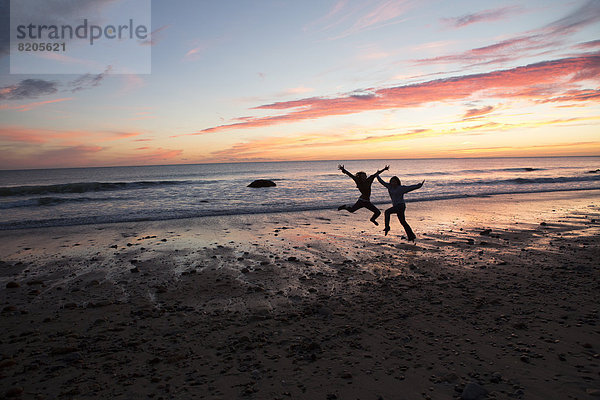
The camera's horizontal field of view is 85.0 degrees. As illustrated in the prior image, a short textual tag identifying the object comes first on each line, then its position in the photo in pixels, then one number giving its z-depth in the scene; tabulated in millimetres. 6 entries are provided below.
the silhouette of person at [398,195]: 10930
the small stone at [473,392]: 3439
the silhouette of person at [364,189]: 11453
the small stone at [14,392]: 3654
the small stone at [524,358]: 4086
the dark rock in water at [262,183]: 39634
